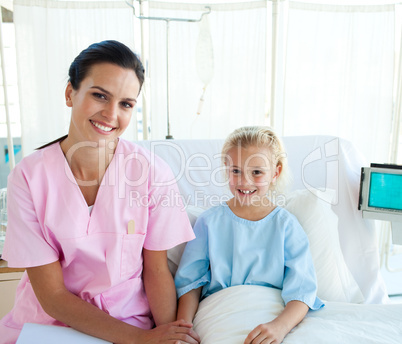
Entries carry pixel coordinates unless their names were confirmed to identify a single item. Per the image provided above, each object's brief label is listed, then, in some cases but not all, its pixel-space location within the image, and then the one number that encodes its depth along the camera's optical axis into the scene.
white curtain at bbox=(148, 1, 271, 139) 2.46
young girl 1.13
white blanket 0.93
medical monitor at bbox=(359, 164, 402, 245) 1.34
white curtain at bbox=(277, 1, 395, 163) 2.54
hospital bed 0.98
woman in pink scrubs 1.00
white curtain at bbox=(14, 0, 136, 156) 2.30
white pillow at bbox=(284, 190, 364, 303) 1.27
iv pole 1.97
